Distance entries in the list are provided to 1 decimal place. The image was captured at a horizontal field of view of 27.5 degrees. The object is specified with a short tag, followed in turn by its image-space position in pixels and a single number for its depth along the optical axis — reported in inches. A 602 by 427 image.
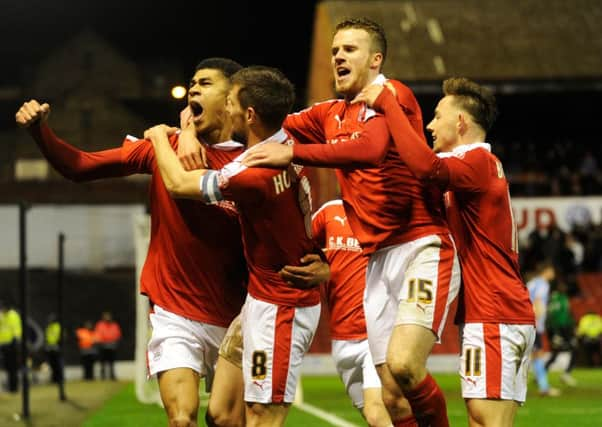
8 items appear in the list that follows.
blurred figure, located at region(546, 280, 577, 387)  853.8
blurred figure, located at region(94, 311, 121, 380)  1076.5
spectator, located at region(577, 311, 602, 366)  1106.7
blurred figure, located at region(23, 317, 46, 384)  1054.4
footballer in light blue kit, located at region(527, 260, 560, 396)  746.8
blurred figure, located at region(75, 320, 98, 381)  1068.5
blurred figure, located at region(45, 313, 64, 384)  759.1
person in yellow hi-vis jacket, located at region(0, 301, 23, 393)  845.2
